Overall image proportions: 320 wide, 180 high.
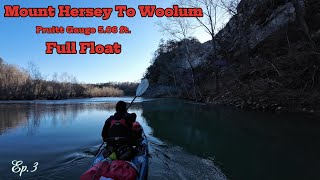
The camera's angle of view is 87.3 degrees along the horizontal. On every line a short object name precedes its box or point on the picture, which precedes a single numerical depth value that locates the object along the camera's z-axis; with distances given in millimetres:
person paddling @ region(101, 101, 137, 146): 3113
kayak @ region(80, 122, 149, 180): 2287
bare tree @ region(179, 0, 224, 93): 16548
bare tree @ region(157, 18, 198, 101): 18942
